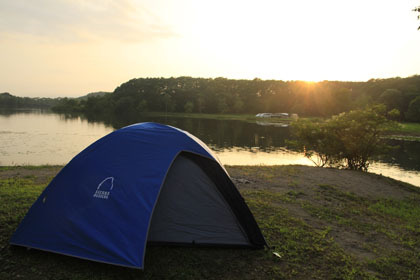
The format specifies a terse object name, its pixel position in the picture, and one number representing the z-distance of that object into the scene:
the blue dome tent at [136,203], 3.99
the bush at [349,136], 13.29
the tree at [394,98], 67.06
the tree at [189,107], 99.19
